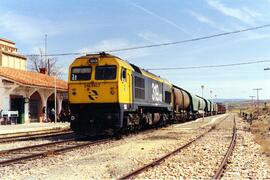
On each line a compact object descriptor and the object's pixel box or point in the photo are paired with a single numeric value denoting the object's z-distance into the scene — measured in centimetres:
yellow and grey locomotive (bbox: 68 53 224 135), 1858
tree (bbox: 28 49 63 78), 7798
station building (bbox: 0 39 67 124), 3322
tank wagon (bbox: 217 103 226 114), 10137
